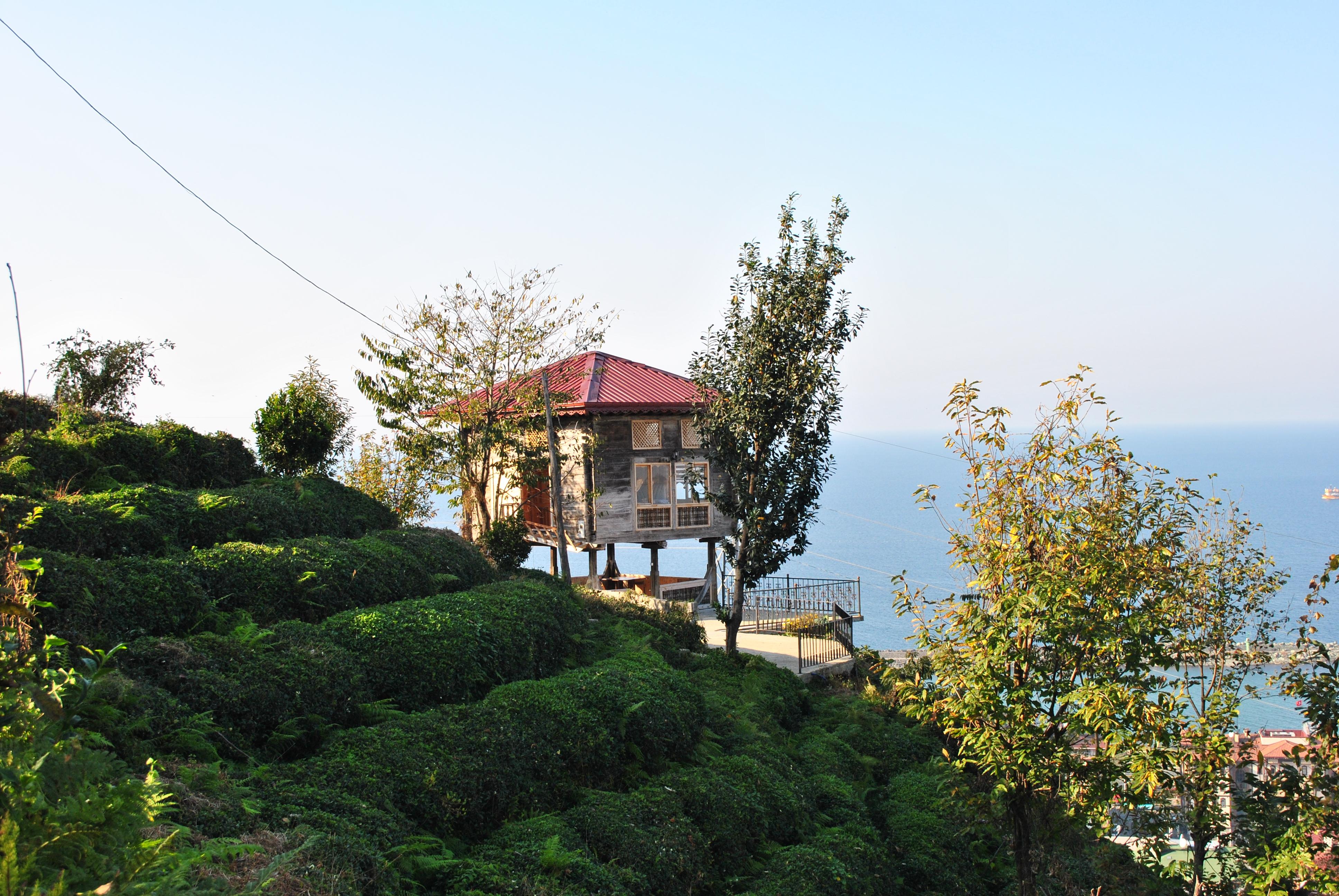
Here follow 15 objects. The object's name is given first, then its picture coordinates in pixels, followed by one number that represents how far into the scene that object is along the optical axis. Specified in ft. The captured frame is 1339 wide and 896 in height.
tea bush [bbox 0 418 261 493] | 43.14
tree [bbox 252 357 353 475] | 60.95
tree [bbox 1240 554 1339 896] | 27.35
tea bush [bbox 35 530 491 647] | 29.50
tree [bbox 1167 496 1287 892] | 37.09
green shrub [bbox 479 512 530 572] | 76.43
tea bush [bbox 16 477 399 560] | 35.37
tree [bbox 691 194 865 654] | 63.87
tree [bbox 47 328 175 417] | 64.80
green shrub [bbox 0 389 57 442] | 49.29
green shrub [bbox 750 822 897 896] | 32.30
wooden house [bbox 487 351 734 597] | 86.53
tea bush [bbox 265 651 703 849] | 25.63
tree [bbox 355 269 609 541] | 79.66
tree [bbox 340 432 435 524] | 92.79
